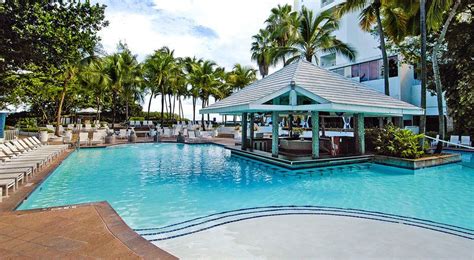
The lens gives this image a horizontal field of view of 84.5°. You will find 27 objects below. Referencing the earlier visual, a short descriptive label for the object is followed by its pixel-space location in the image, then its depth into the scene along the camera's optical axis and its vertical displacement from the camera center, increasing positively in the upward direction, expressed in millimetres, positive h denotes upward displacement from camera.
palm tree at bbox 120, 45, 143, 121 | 33056 +7403
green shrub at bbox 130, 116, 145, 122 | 42891 +1778
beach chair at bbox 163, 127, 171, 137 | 26014 -310
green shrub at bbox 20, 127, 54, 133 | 24438 +73
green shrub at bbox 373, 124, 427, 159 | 12234 -789
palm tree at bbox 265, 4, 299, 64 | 22673 +9327
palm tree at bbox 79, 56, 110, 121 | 31062 +6292
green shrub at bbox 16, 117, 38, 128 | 29000 +727
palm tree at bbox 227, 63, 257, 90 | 38062 +7657
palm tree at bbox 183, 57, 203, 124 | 34094 +7837
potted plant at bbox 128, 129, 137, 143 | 21350 -728
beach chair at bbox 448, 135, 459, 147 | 18038 -845
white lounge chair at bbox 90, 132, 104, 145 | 19784 -730
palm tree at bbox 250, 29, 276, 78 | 29700 +9588
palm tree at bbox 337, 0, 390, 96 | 16078 +7543
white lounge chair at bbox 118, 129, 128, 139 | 24156 -449
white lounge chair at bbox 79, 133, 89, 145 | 18383 -610
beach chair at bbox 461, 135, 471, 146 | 17386 -893
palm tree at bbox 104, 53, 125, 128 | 32031 +7294
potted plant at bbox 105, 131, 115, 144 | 20000 -748
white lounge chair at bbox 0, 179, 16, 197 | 6327 -1329
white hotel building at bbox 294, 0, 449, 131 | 26186 +6259
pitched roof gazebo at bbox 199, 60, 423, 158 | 10969 +1424
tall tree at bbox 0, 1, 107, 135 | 9312 +3838
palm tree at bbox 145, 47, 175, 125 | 31719 +7427
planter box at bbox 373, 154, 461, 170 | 11548 -1576
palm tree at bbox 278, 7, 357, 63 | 18859 +6544
